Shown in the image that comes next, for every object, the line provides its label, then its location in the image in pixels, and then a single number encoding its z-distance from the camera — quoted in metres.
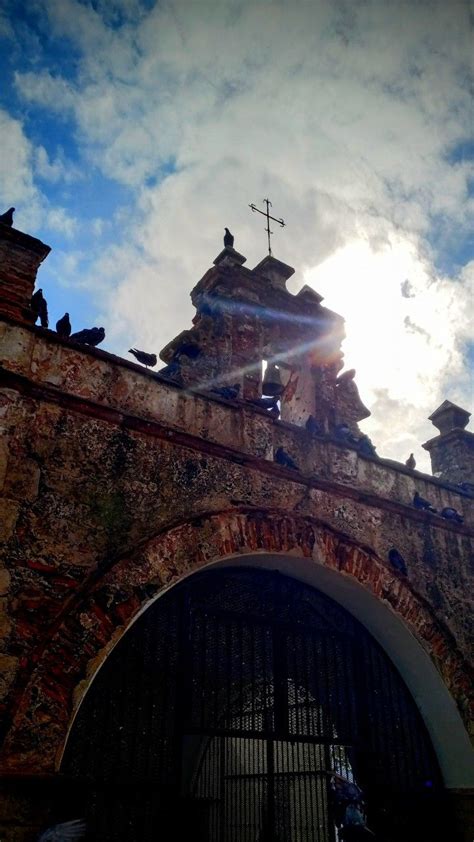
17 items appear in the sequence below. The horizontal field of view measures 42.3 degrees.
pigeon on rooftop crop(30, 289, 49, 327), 5.11
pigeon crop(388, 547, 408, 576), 6.60
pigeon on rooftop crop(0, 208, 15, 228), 5.16
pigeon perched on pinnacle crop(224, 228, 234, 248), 7.72
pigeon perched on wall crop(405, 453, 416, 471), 7.76
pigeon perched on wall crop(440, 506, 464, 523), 7.45
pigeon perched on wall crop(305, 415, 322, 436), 6.68
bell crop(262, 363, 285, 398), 6.57
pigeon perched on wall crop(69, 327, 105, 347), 5.37
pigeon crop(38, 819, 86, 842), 3.60
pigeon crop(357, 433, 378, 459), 7.11
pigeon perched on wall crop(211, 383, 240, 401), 6.07
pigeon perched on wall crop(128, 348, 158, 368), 5.70
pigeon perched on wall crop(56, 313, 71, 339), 5.26
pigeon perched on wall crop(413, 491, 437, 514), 7.21
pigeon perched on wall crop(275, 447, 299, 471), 6.12
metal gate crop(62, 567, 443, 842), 4.68
